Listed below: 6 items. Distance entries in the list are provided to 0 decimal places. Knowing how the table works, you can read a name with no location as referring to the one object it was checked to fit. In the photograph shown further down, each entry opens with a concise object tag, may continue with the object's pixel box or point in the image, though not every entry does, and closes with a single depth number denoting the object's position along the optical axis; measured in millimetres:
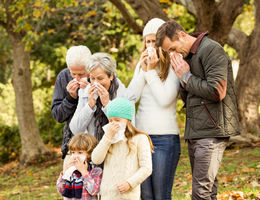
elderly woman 5972
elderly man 6346
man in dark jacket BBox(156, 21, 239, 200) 5431
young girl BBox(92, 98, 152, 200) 5571
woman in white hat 5958
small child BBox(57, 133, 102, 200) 5997
